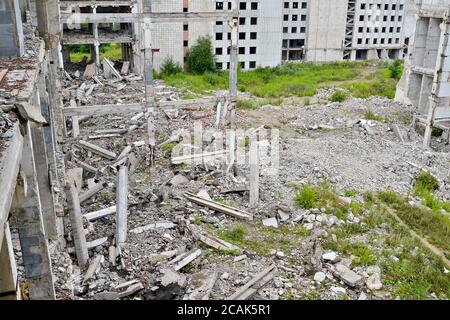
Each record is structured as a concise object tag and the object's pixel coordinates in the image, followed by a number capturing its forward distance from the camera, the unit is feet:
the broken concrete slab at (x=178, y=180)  47.01
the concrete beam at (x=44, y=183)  28.60
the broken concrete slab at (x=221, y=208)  42.27
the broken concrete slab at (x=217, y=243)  37.19
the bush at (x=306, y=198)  44.96
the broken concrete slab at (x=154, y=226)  37.93
